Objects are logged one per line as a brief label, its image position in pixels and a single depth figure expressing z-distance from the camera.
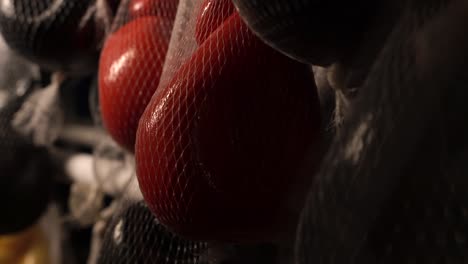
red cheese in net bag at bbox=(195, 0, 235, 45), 0.38
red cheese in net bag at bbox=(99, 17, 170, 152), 0.44
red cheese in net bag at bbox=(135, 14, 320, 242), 0.33
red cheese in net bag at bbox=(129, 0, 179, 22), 0.49
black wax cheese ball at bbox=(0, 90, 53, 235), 0.72
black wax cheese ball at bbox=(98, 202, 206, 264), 0.43
